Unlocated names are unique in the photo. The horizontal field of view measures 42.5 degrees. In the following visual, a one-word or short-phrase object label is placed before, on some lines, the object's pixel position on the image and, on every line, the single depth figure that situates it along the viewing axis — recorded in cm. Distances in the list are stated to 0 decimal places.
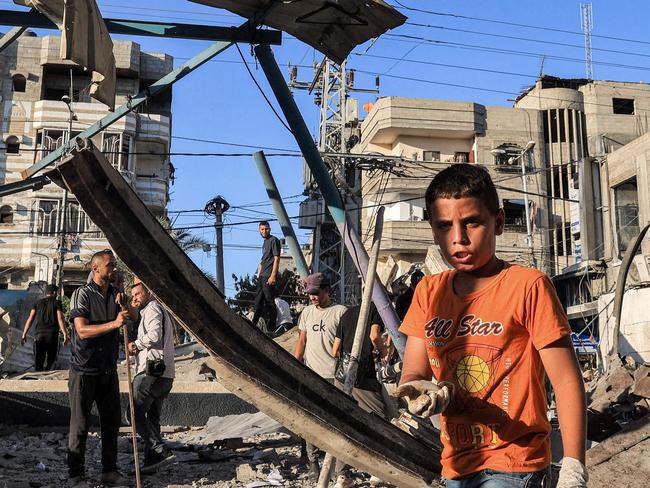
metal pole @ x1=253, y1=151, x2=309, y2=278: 853
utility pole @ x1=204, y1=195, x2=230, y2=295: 1477
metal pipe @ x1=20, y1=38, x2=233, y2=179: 860
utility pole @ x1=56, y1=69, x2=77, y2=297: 3304
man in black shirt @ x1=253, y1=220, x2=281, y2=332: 1288
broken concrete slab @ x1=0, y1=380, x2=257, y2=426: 1021
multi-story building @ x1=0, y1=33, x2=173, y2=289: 4284
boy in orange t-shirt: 238
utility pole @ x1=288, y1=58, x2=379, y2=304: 3906
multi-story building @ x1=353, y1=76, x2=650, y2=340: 4275
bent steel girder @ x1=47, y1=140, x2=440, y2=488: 330
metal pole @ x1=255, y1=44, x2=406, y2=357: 745
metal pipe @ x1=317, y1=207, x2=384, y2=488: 472
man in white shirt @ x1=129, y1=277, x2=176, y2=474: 783
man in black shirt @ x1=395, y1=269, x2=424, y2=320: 994
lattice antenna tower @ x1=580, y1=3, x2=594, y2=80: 5384
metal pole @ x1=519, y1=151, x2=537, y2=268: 3106
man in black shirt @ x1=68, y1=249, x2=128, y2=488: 714
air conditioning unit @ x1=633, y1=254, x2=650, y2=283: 2295
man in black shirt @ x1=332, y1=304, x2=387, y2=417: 727
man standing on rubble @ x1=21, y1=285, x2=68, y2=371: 1443
